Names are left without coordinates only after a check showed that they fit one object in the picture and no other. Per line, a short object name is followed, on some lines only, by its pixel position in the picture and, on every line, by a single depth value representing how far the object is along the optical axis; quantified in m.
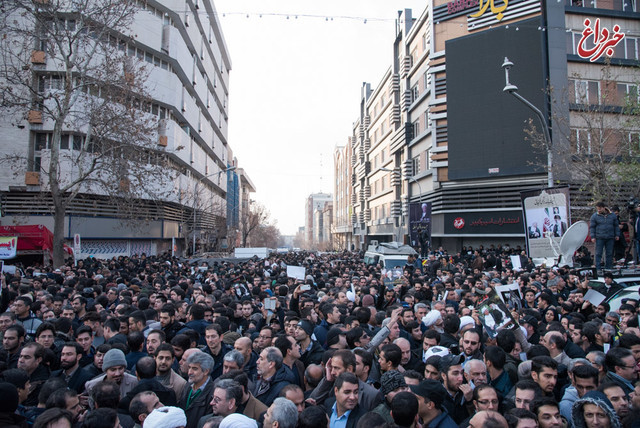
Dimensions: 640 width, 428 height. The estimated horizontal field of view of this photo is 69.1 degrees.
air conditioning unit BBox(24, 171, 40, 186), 27.53
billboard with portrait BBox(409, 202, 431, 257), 23.67
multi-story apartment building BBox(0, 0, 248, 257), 27.81
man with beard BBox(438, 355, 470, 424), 4.11
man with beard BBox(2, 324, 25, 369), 5.50
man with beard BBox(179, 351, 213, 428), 4.24
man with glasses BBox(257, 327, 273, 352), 5.88
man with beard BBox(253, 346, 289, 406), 4.58
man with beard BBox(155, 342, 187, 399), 4.69
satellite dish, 11.50
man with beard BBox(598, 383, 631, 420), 3.56
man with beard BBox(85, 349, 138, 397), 4.56
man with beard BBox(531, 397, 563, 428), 3.34
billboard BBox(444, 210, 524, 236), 29.22
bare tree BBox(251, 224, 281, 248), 84.19
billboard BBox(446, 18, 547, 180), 28.23
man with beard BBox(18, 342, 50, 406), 4.73
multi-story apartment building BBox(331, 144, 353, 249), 85.38
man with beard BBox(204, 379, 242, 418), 3.66
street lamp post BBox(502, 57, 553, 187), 14.04
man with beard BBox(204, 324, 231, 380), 5.68
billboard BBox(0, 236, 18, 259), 12.93
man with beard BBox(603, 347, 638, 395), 4.20
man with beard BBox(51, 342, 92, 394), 4.83
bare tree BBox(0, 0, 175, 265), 17.87
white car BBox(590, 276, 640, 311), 8.23
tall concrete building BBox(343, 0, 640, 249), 27.78
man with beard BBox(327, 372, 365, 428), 3.70
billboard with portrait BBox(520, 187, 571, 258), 11.87
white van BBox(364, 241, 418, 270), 19.03
